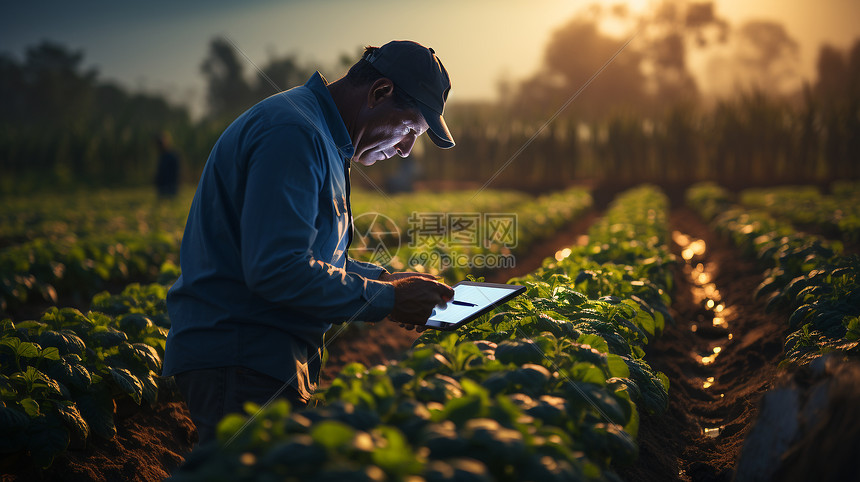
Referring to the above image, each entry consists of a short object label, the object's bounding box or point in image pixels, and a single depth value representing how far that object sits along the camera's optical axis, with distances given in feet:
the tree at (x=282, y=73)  213.05
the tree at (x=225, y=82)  223.71
